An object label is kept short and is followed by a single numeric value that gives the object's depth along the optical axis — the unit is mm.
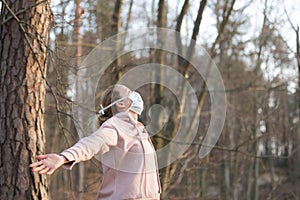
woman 5594
